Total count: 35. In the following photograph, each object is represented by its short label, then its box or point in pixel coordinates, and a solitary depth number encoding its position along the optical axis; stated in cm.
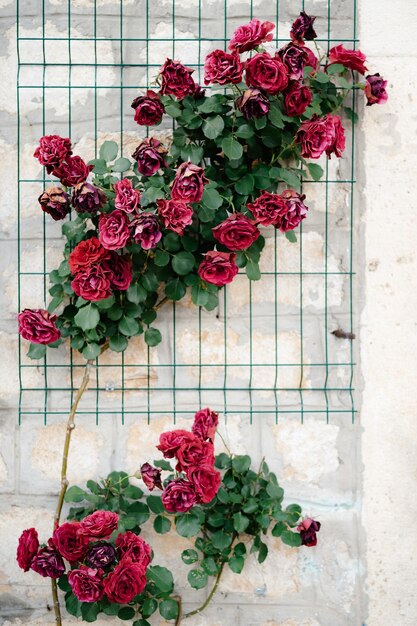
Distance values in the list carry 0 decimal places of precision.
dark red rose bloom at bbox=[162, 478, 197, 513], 274
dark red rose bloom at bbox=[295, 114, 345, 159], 282
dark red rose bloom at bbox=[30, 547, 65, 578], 281
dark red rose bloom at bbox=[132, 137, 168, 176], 282
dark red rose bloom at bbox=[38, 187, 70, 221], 283
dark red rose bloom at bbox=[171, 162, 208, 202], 276
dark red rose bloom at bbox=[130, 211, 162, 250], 276
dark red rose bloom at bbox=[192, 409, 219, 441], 280
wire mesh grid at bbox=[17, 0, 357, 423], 297
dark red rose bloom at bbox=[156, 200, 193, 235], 276
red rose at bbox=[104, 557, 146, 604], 276
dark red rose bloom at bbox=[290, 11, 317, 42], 283
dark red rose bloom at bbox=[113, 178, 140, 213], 277
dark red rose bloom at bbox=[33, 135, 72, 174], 281
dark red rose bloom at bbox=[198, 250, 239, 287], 281
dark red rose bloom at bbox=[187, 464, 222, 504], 273
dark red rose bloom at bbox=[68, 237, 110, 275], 281
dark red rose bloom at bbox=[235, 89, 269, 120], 278
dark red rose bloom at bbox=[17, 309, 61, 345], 285
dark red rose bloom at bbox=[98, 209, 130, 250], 277
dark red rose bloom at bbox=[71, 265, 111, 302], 280
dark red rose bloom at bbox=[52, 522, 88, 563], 278
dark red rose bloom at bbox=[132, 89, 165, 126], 284
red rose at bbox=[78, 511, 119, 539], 276
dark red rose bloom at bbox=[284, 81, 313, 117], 282
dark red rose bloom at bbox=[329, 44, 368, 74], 290
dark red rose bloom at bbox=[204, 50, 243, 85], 277
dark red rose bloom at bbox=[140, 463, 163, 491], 279
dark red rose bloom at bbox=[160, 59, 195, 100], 282
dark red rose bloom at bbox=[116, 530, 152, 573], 279
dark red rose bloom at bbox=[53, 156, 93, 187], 281
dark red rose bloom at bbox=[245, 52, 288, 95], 278
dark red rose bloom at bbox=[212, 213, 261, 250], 279
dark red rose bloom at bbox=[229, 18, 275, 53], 278
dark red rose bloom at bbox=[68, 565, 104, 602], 276
